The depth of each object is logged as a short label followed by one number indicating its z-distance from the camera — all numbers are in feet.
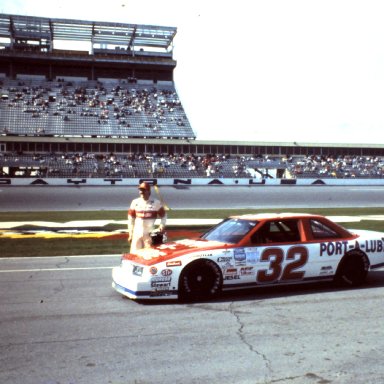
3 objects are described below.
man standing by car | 27.99
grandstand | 147.54
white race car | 21.93
